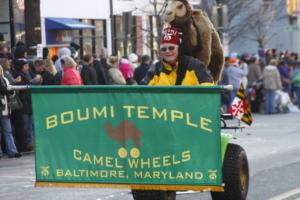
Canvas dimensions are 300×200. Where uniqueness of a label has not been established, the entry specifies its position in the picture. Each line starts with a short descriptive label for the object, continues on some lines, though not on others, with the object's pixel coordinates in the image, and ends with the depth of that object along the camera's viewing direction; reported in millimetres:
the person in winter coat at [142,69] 25312
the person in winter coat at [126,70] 24875
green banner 8633
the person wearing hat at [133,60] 27500
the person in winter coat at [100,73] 21859
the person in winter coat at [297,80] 32281
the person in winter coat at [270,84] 29422
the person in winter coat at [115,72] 22656
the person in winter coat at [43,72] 18531
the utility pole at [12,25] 28547
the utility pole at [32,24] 20672
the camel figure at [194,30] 10562
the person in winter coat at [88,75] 20719
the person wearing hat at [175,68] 9711
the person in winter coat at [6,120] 17062
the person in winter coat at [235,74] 28734
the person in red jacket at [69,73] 18330
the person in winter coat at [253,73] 30625
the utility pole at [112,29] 35675
